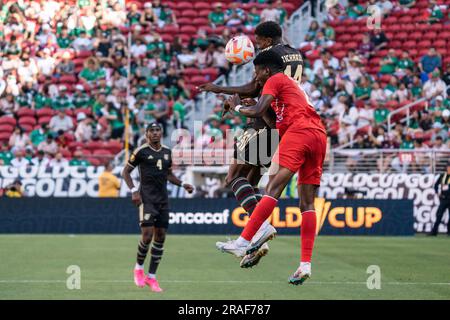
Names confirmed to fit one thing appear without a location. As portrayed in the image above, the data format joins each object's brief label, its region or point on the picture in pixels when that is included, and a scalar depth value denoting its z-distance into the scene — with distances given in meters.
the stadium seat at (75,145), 28.69
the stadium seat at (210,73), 31.47
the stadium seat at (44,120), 29.70
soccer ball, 10.69
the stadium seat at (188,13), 33.78
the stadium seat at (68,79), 31.22
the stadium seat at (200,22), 33.44
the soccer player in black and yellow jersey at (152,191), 14.66
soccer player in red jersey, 10.22
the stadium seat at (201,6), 34.03
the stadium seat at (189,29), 33.16
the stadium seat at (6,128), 29.52
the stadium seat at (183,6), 34.06
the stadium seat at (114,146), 28.52
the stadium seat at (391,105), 28.83
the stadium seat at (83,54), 32.06
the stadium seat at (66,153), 28.17
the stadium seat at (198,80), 31.20
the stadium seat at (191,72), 31.53
